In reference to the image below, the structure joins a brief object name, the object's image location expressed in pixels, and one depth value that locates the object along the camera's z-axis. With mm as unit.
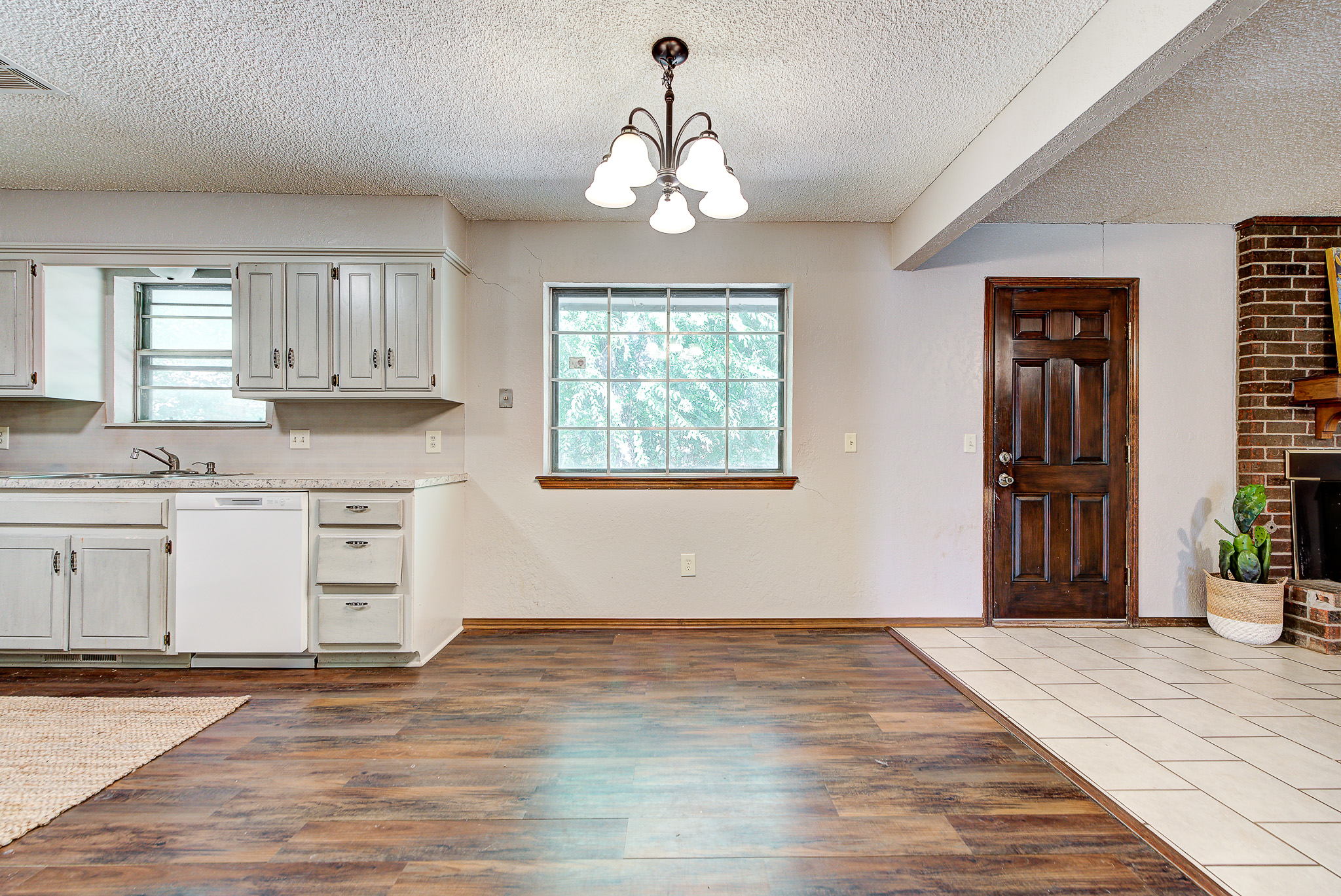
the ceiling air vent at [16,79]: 2152
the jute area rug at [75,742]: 1800
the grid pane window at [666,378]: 3682
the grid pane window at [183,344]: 3479
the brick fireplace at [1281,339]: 3492
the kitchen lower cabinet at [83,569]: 2811
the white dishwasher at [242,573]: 2838
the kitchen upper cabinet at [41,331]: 3121
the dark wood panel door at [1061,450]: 3590
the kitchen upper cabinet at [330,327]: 3199
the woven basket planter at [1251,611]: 3199
